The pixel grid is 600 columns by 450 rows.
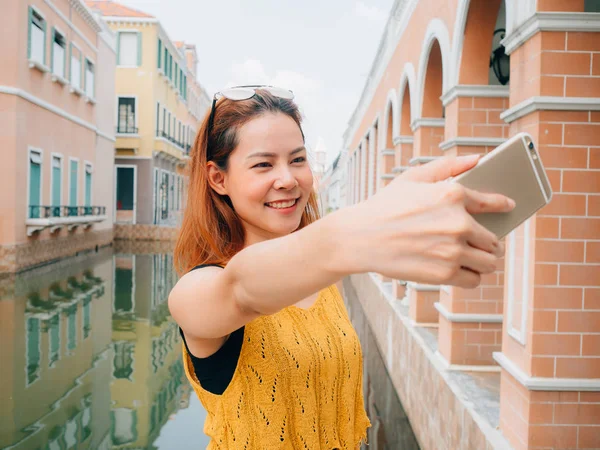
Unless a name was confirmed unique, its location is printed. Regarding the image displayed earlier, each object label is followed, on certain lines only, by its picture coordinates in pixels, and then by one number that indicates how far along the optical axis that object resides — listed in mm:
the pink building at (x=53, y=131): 12500
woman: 819
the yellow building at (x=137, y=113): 25062
